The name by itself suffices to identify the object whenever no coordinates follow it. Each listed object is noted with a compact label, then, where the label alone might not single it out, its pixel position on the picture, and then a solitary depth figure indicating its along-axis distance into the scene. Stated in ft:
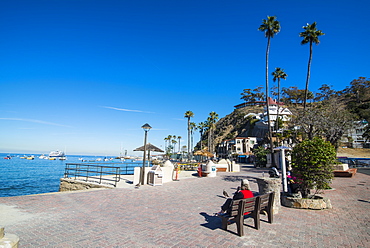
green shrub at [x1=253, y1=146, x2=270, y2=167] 107.45
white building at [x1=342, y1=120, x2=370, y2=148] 176.23
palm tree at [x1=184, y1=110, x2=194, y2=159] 181.83
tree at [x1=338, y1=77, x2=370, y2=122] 211.04
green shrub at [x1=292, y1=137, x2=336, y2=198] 22.22
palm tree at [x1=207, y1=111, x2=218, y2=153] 180.03
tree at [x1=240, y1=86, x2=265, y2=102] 372.70
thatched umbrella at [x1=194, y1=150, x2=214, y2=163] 88.90
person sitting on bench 16.17
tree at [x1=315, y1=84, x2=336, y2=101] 302.25
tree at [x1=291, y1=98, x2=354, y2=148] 54.95
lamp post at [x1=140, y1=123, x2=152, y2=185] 39.96
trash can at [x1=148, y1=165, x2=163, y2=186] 38.11
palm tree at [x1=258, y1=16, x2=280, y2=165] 79.30
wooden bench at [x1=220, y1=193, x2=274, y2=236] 14.61
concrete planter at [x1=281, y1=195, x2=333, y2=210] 22.15
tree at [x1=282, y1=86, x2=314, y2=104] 288.10
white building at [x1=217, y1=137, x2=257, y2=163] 211.92
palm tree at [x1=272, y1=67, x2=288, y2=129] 109.63
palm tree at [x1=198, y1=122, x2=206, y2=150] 232.22
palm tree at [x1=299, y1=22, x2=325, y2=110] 77.77
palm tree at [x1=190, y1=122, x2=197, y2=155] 264.72
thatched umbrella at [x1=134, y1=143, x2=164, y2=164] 44.46
